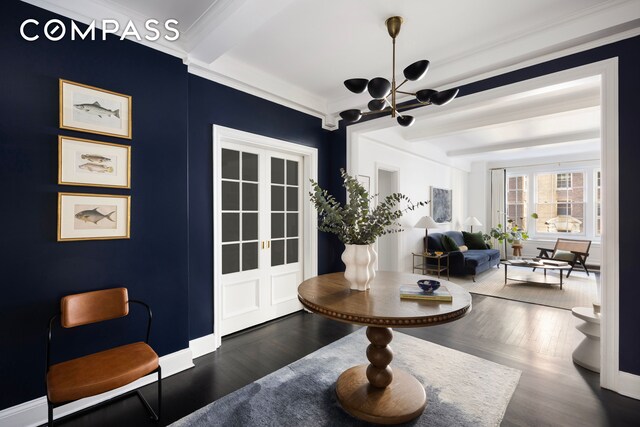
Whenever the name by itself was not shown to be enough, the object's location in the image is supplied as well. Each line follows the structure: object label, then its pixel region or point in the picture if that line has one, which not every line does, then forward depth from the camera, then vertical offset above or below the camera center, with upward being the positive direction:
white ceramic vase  2.03 -0.35
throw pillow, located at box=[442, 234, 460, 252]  6.33 -0.66
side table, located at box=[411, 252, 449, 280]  6.33 -1.15
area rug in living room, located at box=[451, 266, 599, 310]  4.61 -1.38
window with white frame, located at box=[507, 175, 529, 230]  8.53 +0.44
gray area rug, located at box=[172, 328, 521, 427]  1.91 -1.35
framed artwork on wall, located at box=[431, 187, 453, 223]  7.12 +0.23
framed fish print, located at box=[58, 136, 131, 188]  2.04 +0.38
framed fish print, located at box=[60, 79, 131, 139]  2.04 +0.78
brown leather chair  1.60 -0.93
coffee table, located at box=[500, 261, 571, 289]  5.38 -1.26
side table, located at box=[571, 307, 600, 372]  2.53 -1.17
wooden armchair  6.23 -0.84
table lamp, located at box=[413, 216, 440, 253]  6.01 -0.19
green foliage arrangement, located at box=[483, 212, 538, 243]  8.23 -0.57
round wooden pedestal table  1.57 -0.57
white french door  3.26 -0.24
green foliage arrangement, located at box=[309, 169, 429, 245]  2.01 -0.01
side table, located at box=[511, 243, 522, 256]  8.26 -1.01
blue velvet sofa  6.06 -0.97
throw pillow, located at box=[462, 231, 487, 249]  7.39 -0.68
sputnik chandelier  2.05 +0.94
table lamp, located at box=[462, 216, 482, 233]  8.11 -0.20
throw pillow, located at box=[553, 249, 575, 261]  6.26 -0.92
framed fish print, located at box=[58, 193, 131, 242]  2.03 -0.01
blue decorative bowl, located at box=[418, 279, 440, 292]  1.92 -0.48
